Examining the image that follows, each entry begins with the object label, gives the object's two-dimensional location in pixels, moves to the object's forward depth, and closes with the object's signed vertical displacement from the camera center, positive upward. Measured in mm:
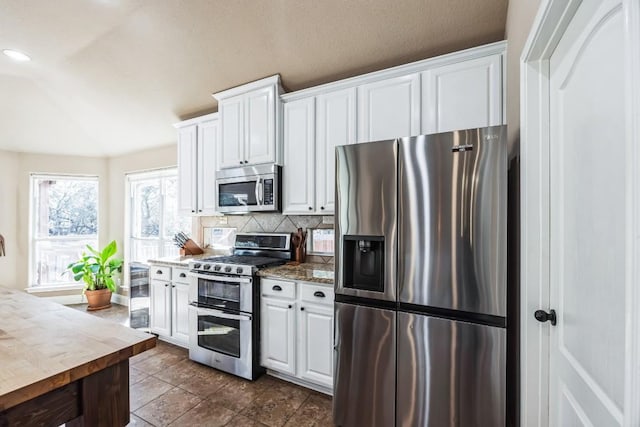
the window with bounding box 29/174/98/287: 4570 -165
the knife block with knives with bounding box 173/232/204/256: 3650 -404
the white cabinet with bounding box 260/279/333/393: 2186 -934
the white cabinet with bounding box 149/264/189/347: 3014 -989
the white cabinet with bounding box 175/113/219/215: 3268 +572
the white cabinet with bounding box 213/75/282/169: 2738 +903
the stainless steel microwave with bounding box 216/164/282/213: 2740 +249
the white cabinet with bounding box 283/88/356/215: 2457 +625
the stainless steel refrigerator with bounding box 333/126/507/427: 1446 -373
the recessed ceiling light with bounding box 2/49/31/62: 2798 +1571
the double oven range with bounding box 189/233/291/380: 2439 -871
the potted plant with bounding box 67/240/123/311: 4477 -954
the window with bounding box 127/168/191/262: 4289 -42
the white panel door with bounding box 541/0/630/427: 741 -16
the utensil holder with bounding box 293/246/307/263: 2916 -406
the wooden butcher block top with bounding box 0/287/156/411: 821 -471
